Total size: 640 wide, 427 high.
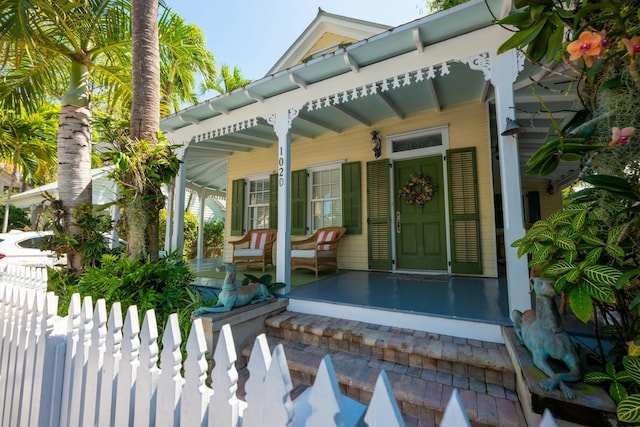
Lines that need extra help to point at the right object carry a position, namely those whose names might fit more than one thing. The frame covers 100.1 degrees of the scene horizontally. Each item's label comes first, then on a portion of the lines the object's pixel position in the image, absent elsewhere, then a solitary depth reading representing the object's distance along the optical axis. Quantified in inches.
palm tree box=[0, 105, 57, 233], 259.1
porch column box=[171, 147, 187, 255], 183.8
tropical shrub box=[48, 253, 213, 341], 111.1
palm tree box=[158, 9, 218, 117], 179.9
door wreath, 189.5
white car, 252.8
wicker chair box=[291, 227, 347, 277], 191.6
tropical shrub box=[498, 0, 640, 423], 41.6
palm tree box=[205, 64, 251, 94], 419.8
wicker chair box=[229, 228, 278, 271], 214.5
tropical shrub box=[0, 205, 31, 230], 480.4
